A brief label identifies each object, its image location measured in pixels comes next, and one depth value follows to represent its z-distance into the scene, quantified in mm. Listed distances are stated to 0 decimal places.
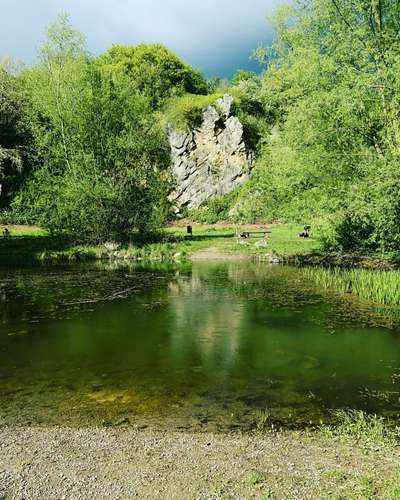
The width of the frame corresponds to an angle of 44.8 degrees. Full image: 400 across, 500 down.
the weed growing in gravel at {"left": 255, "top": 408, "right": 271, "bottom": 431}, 8941
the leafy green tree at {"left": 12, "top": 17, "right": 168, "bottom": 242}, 37938
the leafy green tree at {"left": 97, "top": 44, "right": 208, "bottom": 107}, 68938
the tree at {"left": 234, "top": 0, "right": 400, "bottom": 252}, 21953
